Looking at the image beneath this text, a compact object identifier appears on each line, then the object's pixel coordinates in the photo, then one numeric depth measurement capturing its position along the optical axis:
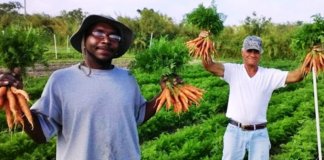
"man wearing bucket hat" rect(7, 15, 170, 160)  2.63
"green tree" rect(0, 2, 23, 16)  41.25
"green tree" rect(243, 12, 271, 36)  31.56
